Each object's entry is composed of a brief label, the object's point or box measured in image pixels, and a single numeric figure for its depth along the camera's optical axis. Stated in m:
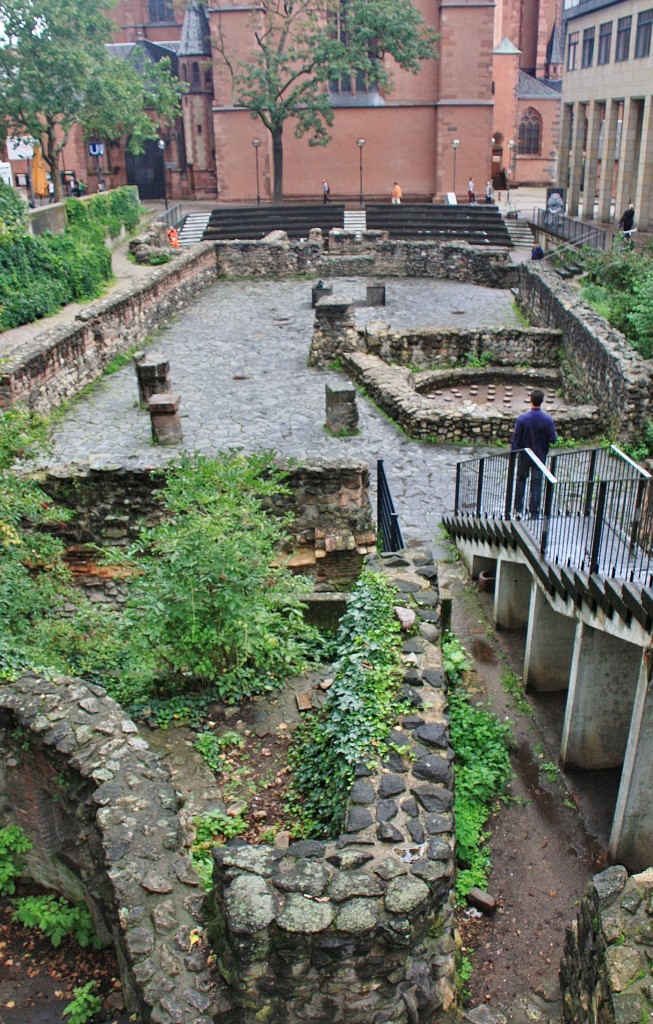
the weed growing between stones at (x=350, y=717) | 6.47
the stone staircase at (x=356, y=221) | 37.25
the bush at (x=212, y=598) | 7.92
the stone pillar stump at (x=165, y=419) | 15.04
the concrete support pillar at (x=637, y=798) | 7.51
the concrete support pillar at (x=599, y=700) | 8.50
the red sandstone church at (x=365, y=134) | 40.78
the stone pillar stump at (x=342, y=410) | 15.88
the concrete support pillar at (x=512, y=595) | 10.81
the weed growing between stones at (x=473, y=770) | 7.48
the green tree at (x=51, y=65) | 28.97
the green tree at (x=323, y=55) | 36.66
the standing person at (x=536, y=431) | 10.84
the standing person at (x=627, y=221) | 30.70
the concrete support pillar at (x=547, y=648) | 9.70
